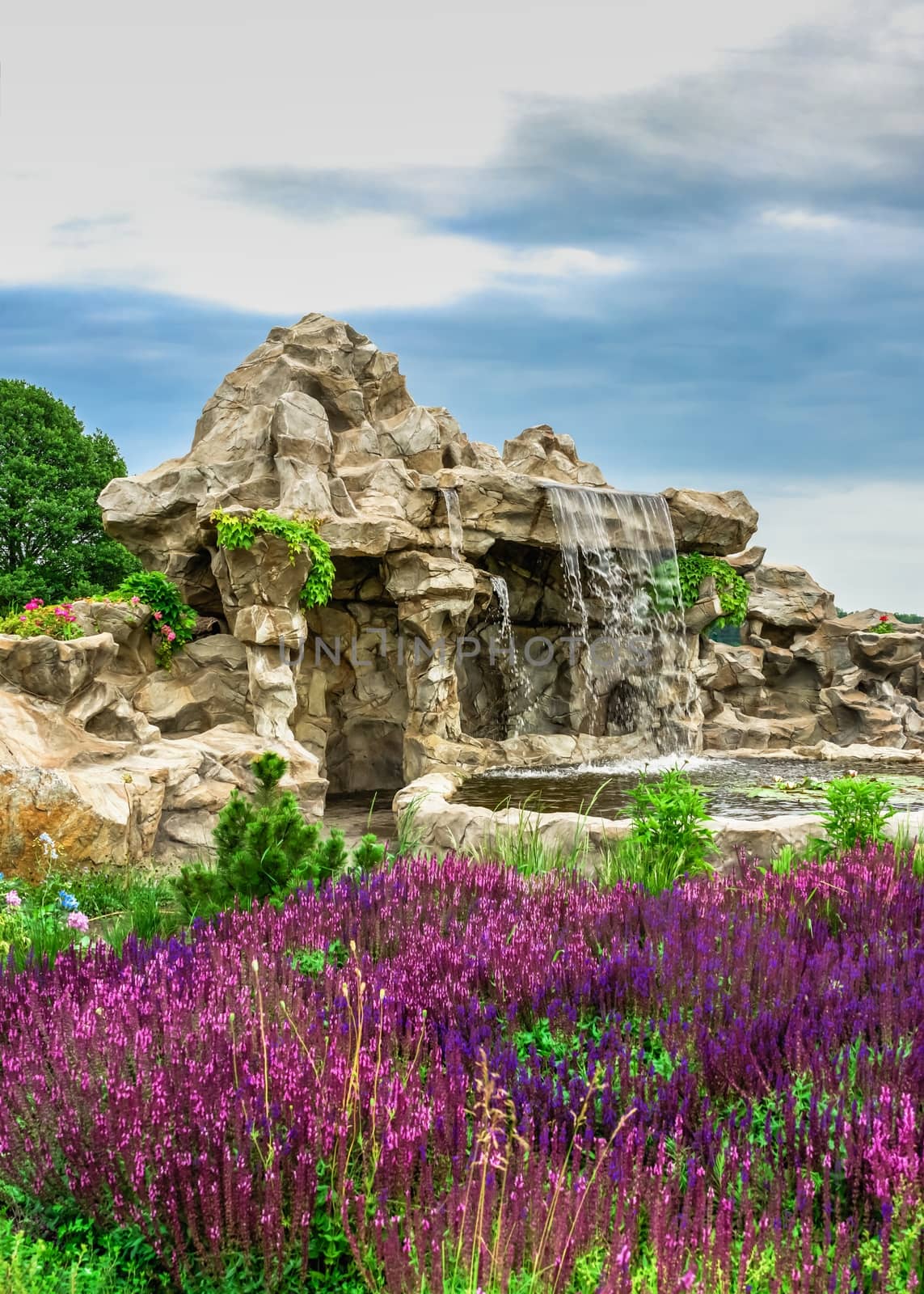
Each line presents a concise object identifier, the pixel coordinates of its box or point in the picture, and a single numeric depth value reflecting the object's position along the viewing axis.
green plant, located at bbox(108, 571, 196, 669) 16.66
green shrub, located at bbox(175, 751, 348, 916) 4.59
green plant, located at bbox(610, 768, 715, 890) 5.54
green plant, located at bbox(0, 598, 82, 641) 12.28
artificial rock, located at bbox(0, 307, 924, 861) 14.42
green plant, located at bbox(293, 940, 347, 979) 3.43
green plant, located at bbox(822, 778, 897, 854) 6.15
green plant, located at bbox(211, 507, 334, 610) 16.11
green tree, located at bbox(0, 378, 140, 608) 26.09
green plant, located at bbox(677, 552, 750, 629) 23.58
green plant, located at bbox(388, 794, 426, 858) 6.47
